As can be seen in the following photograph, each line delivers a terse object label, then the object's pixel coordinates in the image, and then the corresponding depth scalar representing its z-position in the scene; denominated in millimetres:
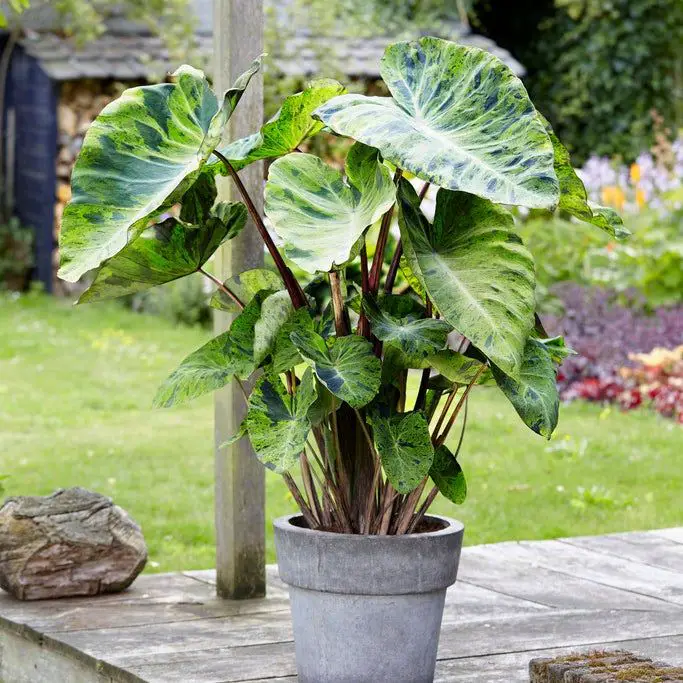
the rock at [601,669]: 4335
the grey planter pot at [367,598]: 4684
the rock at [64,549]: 6122
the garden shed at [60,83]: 19765
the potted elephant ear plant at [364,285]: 4369
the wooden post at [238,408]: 5953
